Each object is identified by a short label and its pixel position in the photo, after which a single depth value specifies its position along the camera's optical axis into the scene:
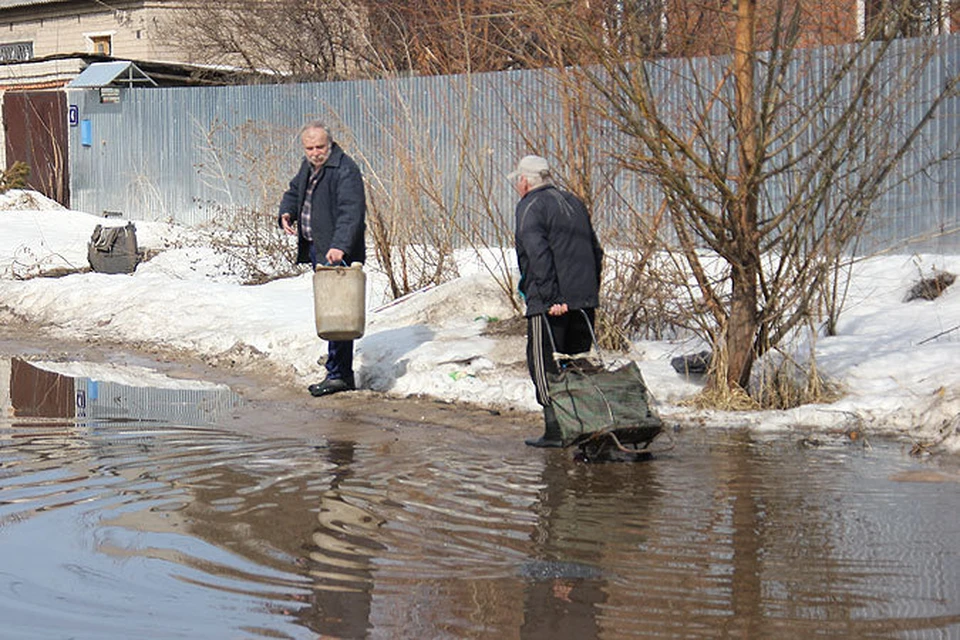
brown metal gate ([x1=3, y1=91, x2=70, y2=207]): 26.14
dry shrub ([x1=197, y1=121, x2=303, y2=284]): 16.86
